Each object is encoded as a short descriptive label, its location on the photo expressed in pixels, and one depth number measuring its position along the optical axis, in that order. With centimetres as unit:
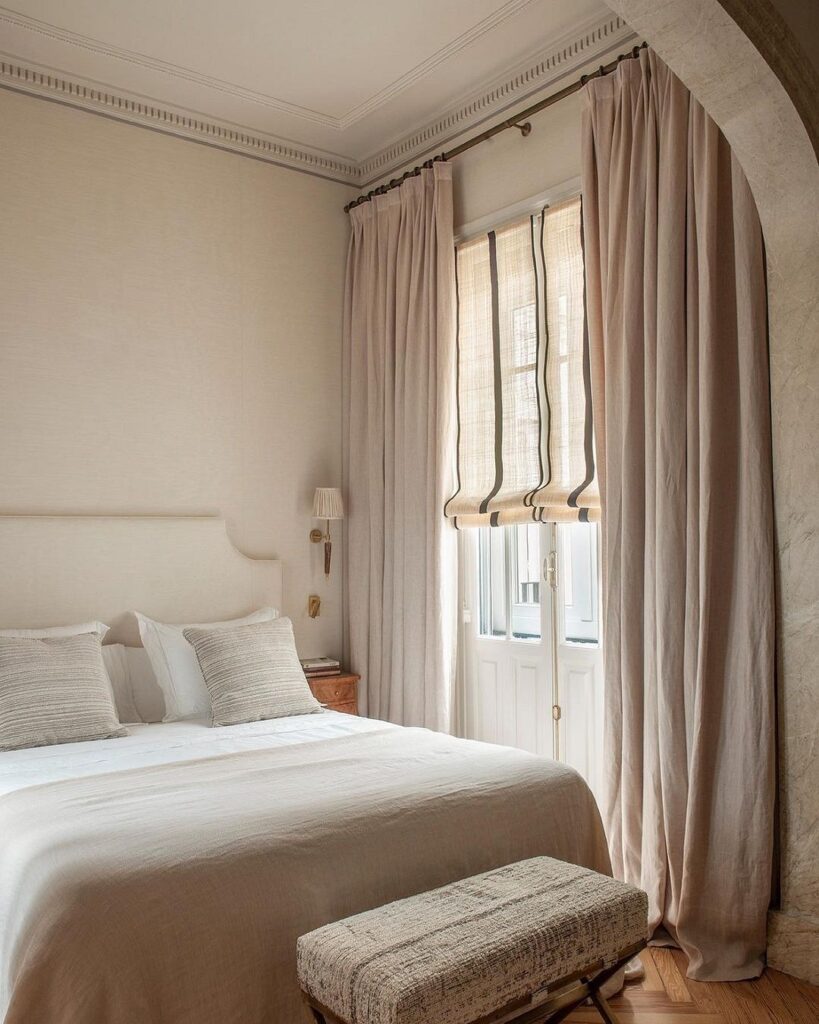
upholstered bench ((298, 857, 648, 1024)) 182
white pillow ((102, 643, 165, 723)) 377
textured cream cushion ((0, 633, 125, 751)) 315
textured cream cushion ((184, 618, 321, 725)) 356
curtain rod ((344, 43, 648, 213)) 340
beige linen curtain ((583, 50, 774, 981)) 285
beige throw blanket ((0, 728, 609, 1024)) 185
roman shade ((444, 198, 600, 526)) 368
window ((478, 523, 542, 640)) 394
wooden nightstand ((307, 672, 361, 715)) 438
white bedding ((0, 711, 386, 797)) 278
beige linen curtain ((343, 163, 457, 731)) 422
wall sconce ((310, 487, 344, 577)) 452
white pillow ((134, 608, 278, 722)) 370
